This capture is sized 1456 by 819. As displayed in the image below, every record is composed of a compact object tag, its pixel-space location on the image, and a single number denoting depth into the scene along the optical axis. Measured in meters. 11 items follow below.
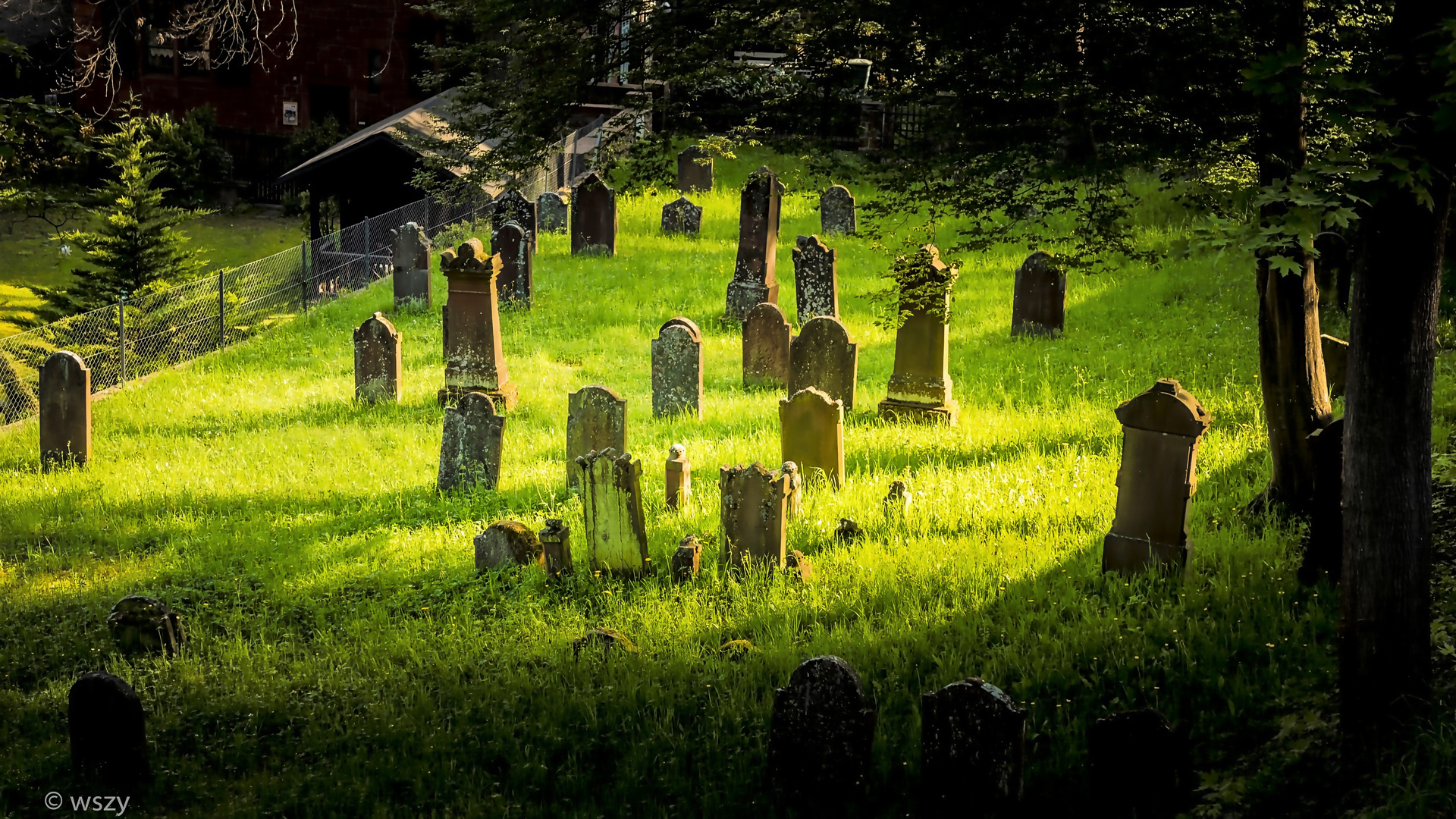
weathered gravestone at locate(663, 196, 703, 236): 22.30
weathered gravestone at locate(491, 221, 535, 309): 17.50
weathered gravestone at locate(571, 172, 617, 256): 20.64
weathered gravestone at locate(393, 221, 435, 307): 18.00
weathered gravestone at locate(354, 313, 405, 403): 13.31
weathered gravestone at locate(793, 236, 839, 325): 15.80
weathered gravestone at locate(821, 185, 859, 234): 21.87
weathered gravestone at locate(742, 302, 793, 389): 13.43
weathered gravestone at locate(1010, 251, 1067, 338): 15.25
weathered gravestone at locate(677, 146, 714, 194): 25.20
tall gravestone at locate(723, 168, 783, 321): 16.55
